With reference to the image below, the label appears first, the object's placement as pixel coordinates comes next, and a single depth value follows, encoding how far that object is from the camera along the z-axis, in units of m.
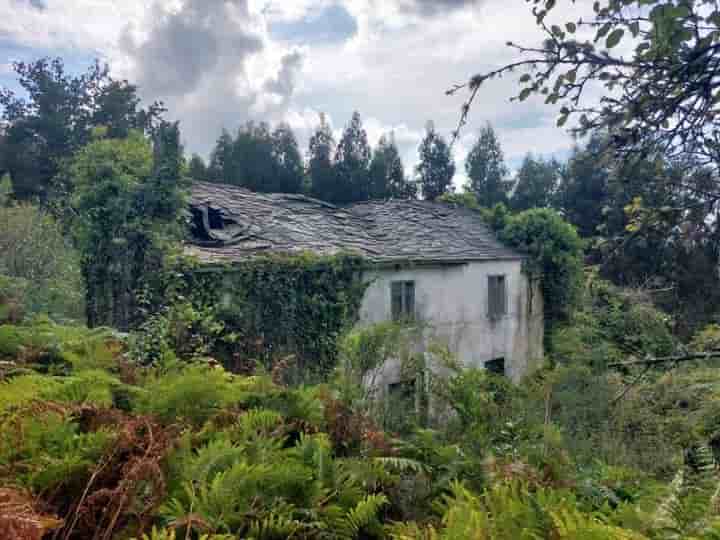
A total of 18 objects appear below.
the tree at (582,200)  25.17
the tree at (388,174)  26.83
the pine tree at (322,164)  25.88
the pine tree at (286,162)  25.59
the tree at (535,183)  28.80
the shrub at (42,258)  8.87
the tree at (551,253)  15.88
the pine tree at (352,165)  26.06
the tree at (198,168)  25.40
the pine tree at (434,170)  28.94
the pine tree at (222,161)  25.77
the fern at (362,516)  1.90
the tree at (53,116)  24.02
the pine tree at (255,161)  25.36
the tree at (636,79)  2.06
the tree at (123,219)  7.68
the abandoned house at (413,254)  11.13
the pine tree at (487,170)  30.28
